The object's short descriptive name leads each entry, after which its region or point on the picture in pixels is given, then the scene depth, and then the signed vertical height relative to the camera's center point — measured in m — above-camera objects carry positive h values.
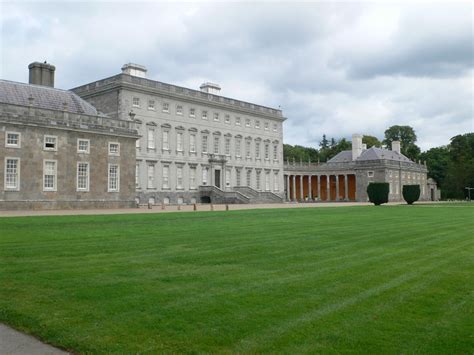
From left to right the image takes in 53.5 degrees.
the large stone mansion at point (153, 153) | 32.16 +5.07
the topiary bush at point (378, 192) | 48.59 +0.95
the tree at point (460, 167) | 76.38 +5.45
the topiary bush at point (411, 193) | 52.34 +0.86
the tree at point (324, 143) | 121.27 +15.18
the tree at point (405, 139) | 95.00 +13.06
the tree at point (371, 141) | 94.69 +12.18
